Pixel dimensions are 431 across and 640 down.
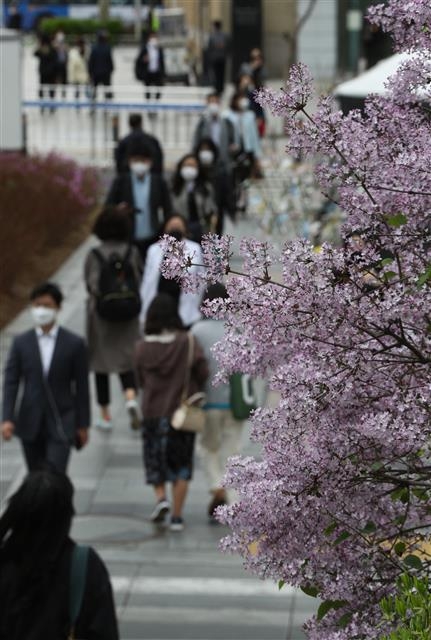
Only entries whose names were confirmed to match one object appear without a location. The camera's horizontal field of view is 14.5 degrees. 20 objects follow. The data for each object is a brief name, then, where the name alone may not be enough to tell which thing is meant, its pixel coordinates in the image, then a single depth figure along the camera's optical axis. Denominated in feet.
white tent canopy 54.65
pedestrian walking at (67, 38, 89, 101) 132.77
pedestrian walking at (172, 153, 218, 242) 51.96
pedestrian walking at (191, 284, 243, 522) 35.60
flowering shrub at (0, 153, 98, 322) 63.93
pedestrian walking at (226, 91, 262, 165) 79.82
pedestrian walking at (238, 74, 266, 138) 89.71
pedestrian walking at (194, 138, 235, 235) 57.21
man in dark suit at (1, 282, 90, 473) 34.73
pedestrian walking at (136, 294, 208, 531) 35.01
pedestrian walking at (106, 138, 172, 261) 51.01
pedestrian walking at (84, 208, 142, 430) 42.68
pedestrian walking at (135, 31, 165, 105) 120.88
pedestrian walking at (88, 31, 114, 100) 119.34
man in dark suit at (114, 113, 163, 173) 60.69
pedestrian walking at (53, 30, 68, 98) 125.39
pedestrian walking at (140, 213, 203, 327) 41.45
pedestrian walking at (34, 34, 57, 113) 121.40
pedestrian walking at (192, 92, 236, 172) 69.71
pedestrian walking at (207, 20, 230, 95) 130.72
